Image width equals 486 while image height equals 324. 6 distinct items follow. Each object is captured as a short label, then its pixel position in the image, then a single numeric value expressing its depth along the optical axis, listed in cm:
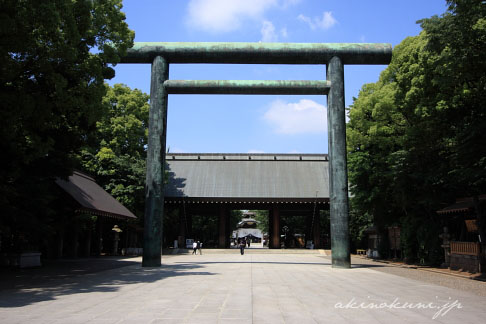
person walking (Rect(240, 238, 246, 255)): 2695
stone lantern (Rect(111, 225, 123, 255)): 2745
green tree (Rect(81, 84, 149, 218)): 2775
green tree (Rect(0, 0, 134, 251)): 988
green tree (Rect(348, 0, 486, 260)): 1239
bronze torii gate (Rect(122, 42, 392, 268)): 1611
